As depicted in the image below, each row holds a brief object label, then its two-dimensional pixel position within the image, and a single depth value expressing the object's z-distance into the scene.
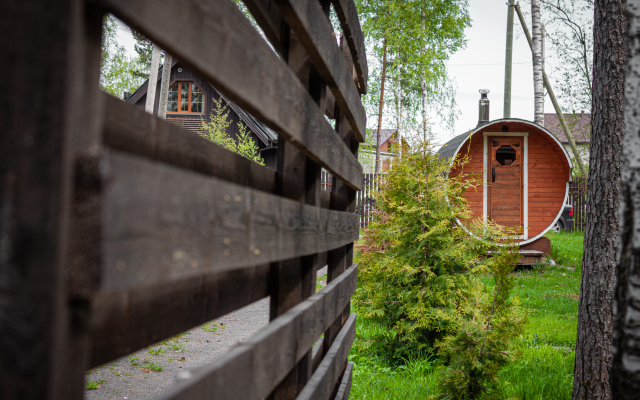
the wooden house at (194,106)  19.53
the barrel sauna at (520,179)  10.48
